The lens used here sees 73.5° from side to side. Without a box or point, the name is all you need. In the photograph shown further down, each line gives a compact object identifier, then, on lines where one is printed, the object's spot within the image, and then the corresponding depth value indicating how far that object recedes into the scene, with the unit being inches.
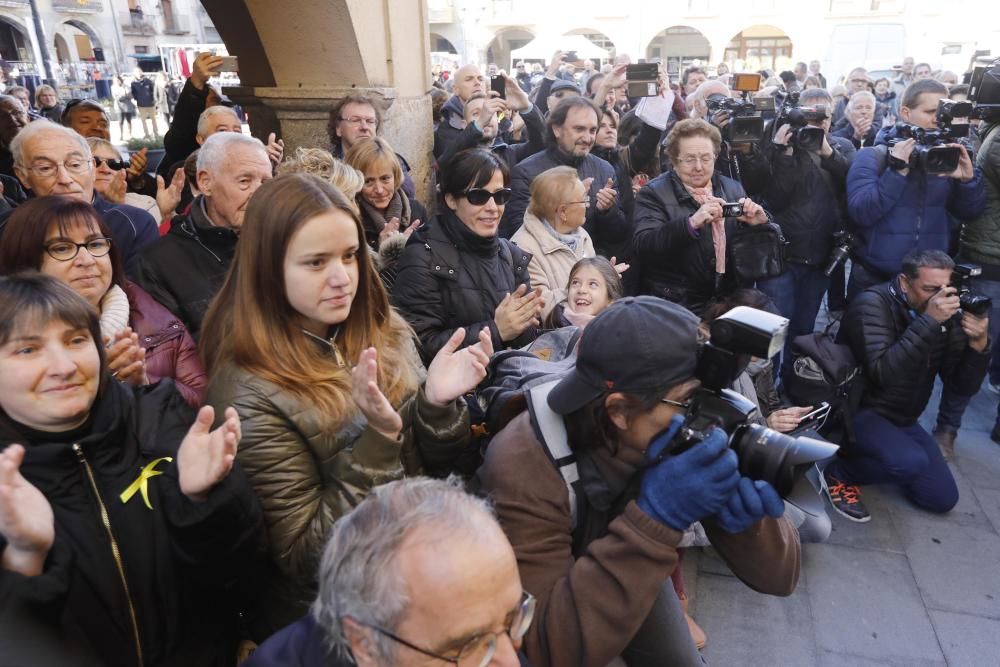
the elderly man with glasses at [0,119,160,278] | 109.0
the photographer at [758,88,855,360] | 181.5
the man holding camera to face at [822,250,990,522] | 140.5
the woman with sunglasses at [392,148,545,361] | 107.0
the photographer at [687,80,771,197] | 177.2
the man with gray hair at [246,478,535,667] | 43.4
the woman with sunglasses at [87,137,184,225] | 135.4
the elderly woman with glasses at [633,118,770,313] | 143.4
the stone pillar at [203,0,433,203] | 161.3
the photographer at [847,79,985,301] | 169.9
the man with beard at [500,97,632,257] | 165.0
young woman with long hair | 63.9
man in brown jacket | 58.0
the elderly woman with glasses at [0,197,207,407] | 77.2
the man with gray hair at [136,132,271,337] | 95.4
